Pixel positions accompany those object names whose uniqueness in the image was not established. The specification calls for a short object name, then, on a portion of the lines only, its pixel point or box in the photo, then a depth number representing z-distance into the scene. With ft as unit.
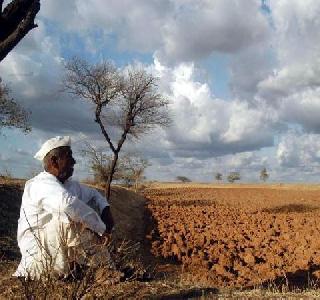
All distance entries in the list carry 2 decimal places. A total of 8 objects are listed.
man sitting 10.71
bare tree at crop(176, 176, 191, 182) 233.69
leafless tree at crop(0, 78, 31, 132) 53.01
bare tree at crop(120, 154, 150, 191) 100.37
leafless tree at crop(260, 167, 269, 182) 243.77
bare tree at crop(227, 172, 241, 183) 249.42
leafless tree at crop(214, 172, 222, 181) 266.22
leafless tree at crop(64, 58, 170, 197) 49.51
